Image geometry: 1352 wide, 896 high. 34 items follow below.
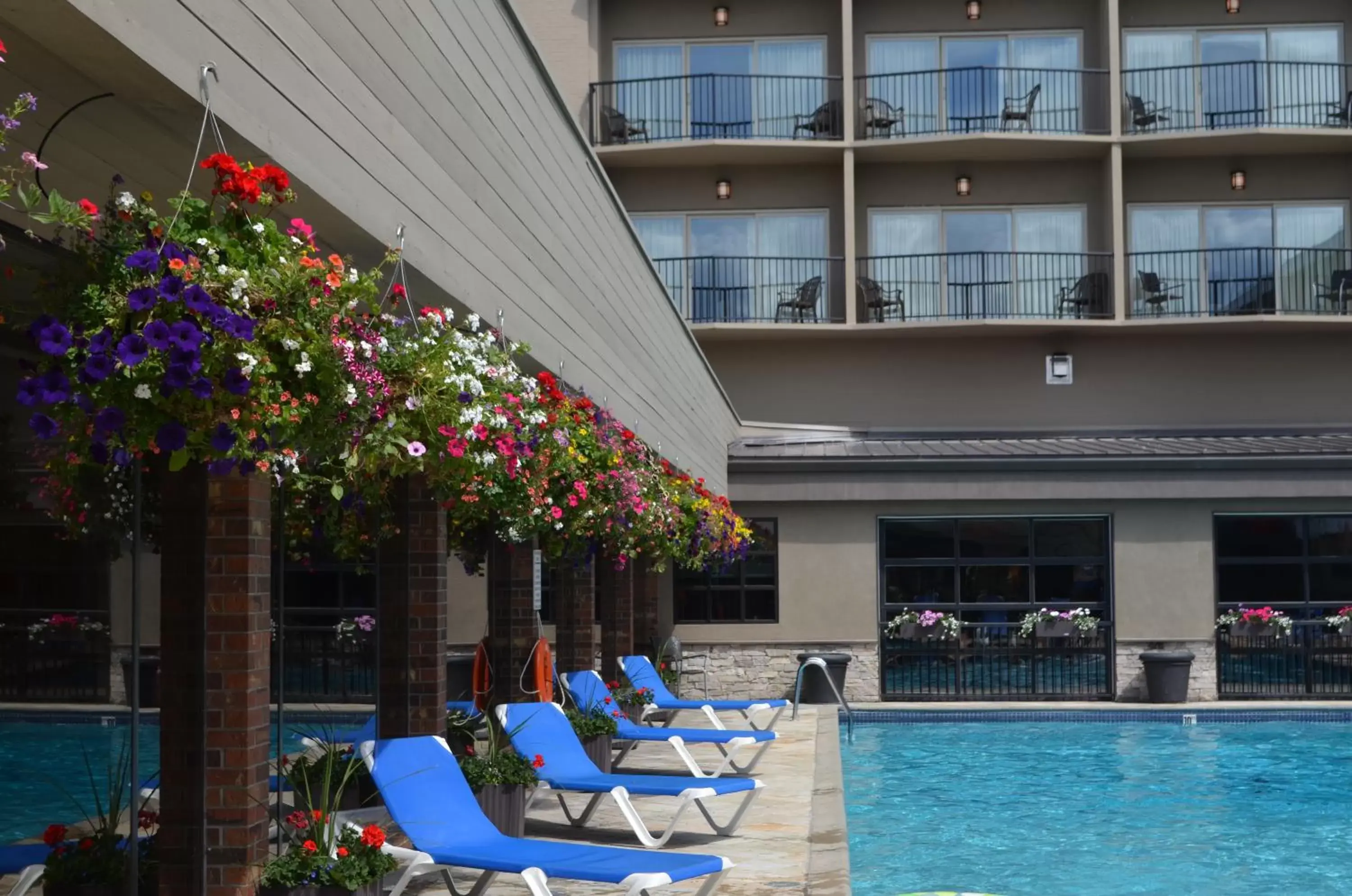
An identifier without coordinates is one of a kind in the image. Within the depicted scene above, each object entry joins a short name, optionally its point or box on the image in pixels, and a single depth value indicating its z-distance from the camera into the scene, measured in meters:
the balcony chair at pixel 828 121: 26.48
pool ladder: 17.38
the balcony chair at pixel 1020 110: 26.09
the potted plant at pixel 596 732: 11.09
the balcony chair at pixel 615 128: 26.59
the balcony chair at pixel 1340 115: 25.86
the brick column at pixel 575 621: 13.39
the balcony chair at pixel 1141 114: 25.88
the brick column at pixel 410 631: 7.97
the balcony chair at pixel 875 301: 25.91
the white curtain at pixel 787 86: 26.75
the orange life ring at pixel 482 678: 11.34
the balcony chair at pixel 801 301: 25.81
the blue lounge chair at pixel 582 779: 8.34
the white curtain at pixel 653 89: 26.88
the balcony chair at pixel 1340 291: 25.52
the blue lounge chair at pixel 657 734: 11.20
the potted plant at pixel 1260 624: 21.06
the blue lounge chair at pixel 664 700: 14.23
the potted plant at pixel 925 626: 21.50
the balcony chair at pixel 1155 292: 25.67
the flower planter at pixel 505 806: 8.39
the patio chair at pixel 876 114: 26.38
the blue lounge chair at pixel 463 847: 6.42
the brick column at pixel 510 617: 10.87
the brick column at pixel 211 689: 5.18
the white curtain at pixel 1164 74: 26.36
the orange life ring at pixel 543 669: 10.80
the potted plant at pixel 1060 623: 21.39
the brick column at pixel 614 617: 15.34
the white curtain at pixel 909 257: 26.20
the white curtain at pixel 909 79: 26.67
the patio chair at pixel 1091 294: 25.72
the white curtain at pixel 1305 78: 26.22
